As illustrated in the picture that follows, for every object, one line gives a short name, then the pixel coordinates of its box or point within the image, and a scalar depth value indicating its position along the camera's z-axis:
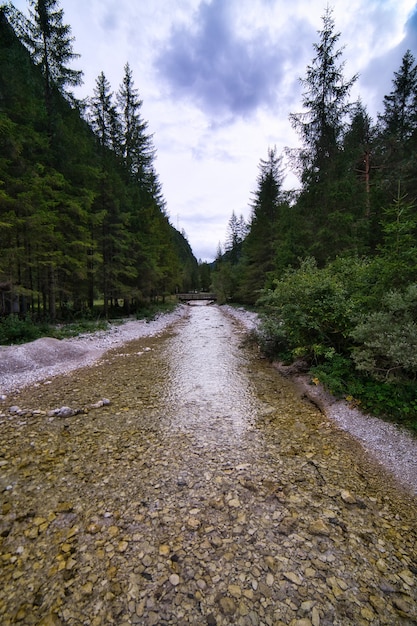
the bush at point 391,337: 4.12
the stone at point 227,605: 1.96
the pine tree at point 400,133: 13.13
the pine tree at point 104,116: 21.14
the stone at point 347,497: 3.06
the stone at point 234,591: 2.08
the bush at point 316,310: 6.46
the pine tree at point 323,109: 12.45
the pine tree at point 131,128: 23.83
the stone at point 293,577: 2.16
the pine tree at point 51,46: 12.84
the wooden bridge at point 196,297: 50.71
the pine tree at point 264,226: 22.02
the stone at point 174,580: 2.16
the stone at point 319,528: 2.64
